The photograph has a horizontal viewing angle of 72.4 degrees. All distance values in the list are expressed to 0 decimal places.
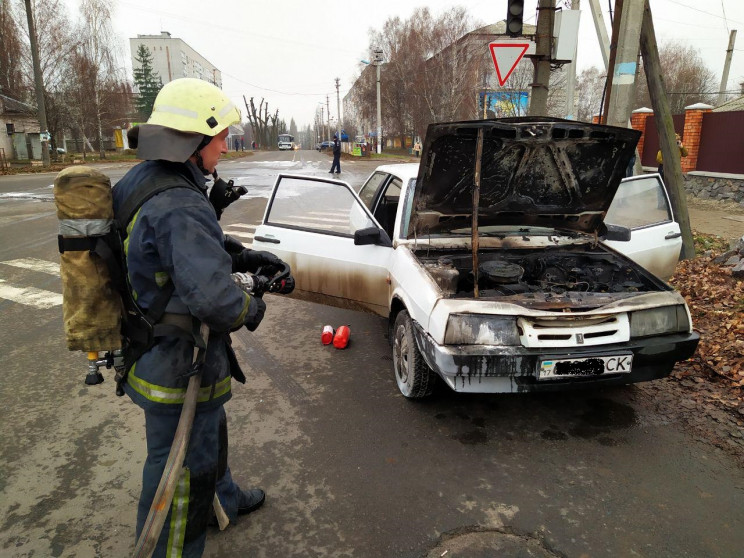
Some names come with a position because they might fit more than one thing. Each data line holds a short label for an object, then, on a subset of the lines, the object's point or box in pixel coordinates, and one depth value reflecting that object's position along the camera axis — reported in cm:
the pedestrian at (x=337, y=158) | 2506
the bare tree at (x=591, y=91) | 5988
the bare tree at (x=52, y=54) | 3550
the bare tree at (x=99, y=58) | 4119
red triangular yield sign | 772
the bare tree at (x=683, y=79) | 4806
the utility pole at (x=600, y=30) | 883
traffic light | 746
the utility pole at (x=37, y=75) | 2722
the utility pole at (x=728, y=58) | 3559
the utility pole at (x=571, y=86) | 1717
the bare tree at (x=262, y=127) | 9516
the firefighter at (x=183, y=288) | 178
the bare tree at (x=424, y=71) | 4297
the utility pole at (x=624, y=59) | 609
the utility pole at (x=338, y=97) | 6119
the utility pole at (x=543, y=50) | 766
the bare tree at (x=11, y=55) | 3728
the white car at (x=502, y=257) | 290
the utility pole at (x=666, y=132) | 669
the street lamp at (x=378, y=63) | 3716
